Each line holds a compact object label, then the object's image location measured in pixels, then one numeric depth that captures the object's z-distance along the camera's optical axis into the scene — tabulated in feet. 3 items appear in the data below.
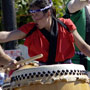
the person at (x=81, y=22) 24.37
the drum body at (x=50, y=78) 18.21
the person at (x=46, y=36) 20.61
